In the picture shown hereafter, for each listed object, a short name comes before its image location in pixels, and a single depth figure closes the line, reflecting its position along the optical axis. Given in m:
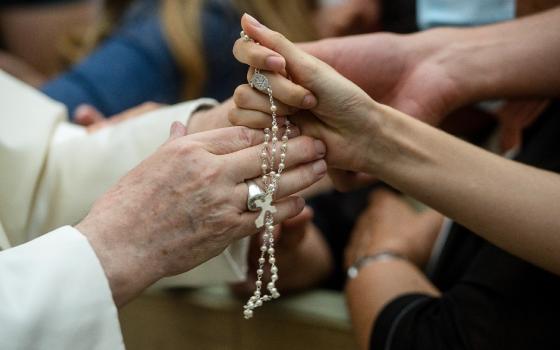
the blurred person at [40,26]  1.94
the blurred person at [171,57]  1.37
